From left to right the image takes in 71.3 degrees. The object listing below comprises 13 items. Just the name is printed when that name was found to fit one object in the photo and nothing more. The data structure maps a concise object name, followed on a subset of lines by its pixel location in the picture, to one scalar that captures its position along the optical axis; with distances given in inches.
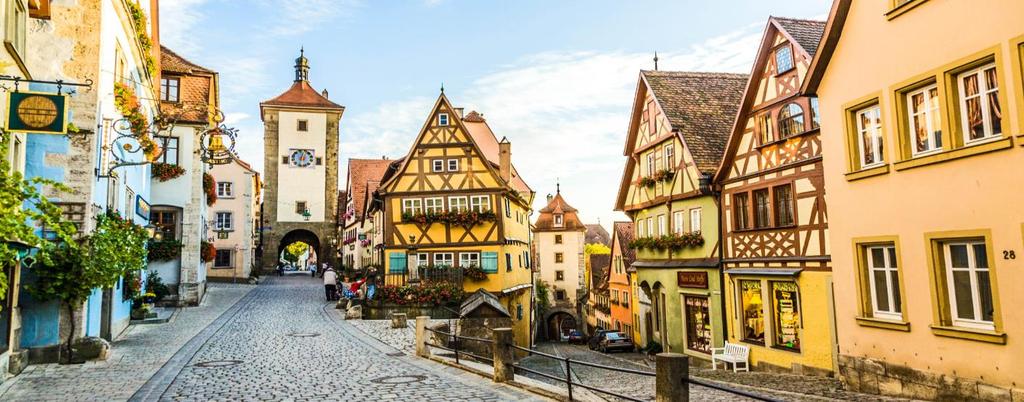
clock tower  2144.4
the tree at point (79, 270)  525.0
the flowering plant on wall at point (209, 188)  1145.4
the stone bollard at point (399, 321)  808.3
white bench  732.7
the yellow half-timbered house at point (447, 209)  1163.9
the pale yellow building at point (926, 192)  398.9
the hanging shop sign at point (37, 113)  354.0
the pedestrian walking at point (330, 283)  1222.9
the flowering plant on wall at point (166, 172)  1011.9
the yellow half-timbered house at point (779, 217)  641.6
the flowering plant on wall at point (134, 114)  629.6
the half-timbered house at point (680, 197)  815.7
